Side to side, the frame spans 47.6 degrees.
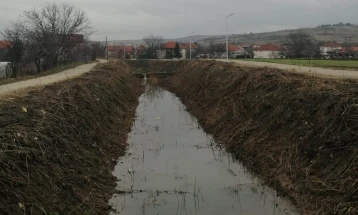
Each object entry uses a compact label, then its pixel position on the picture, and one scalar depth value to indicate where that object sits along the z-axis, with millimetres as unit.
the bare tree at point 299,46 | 99625
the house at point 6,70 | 36256
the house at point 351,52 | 94525
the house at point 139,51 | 127556
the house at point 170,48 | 125612
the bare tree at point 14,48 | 39106
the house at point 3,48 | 42347
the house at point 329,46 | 141600
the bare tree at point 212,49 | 125762
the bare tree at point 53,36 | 46000
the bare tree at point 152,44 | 120131
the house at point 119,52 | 123962
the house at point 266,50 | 143900
